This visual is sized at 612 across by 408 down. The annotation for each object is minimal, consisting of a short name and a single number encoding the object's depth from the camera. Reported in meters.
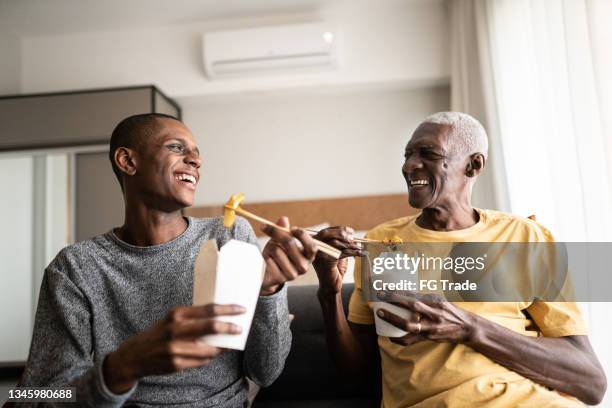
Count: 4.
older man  1.14
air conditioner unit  3.90
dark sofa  1.43
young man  0.92
